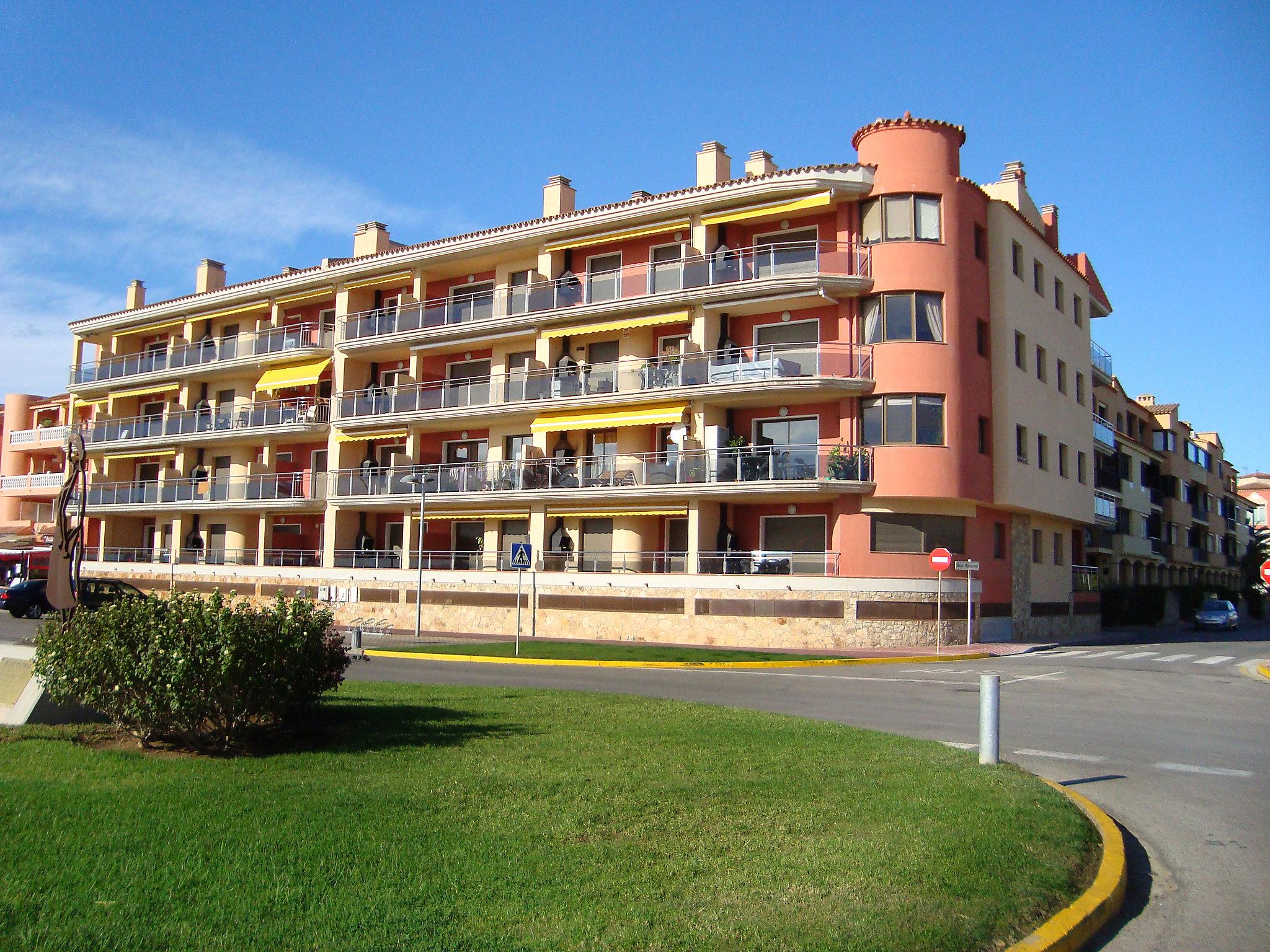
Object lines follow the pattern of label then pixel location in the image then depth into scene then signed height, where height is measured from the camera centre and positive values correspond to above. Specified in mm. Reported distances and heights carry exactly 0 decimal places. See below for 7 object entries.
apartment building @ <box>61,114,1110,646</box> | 32000 +5983
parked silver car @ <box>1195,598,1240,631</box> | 50812 -1002
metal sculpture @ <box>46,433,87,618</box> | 11047 +172
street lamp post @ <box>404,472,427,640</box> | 31516 -560
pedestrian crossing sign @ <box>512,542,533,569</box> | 26000 +563
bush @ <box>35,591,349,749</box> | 8539 -813
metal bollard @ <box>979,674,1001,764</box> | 10109 -1291
